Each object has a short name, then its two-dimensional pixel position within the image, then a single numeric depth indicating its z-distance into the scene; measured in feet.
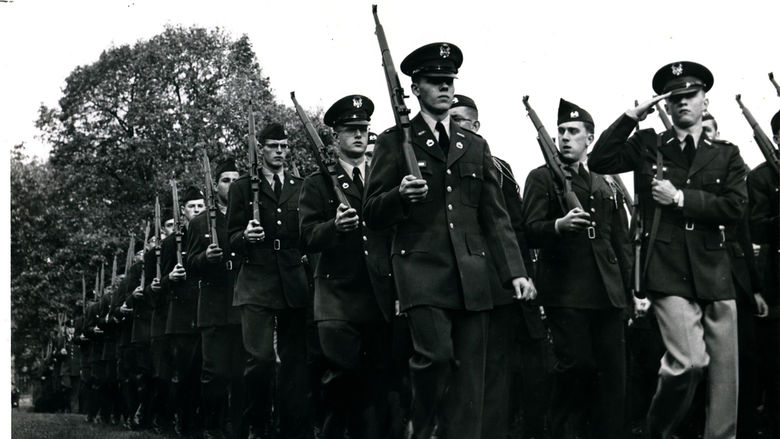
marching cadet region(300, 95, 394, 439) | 28.12
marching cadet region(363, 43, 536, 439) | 21.80
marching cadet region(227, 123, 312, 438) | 31.60
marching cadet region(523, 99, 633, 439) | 26.58
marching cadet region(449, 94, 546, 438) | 26.78
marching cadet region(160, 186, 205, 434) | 41.83
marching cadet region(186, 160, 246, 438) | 36.17
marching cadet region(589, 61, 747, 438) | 23.99
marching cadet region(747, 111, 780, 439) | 27.84
